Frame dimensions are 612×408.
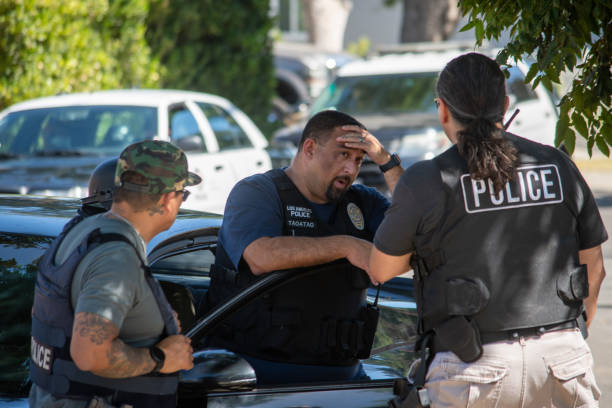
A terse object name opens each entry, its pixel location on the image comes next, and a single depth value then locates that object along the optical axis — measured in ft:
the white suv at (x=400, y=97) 75.82
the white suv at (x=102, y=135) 51.93
